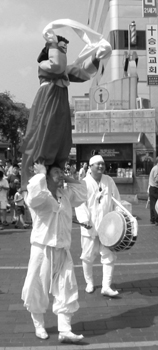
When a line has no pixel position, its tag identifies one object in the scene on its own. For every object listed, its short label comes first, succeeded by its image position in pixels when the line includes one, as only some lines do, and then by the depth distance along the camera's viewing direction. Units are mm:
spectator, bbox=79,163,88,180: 20408
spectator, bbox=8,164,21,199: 14652
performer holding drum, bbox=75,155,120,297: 6102
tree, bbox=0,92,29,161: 41012
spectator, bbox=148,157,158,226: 13127
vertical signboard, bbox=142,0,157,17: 25250
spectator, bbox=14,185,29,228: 12477
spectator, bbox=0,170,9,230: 12703
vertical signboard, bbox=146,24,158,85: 27141
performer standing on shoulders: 4633
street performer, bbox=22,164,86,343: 4473
